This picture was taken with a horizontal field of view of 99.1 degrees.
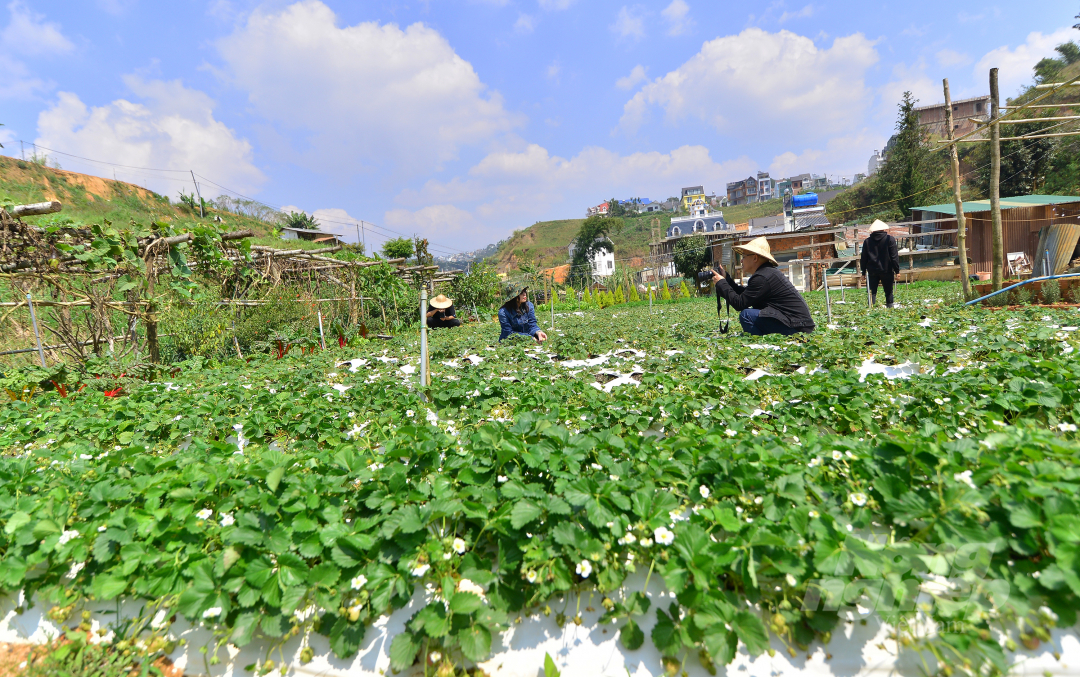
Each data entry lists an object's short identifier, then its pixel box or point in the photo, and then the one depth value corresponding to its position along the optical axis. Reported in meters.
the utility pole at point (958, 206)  9.11
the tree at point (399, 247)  43.81
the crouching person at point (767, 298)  5.51
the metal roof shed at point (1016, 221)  20.42
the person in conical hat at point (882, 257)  8.65
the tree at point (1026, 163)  29.36
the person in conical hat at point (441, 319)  11.32
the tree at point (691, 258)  36.62
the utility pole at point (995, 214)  9.02
